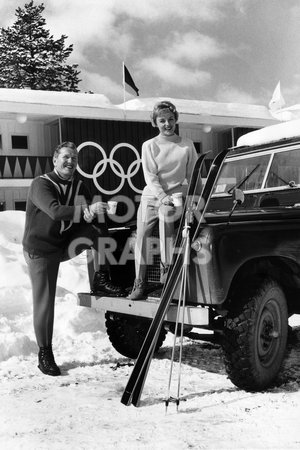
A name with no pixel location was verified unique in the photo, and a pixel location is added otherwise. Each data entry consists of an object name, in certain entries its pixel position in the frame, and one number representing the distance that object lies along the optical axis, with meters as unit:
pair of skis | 3.87
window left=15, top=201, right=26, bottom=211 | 21.27
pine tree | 38.28
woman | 4.35
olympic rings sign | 20.51
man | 4.66
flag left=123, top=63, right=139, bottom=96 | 21.59
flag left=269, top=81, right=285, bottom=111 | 26.95
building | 19.88
